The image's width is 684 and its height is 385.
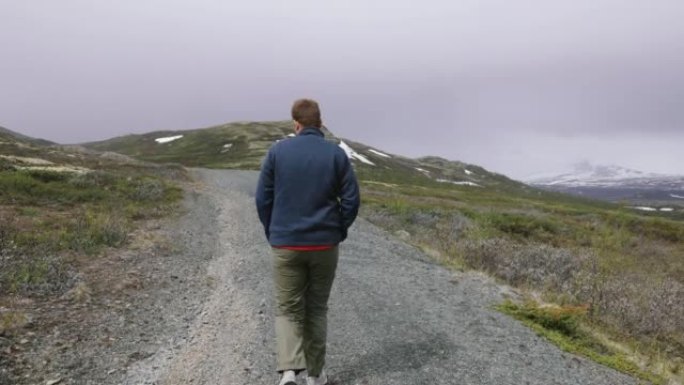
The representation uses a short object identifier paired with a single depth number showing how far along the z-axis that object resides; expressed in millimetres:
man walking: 5852
